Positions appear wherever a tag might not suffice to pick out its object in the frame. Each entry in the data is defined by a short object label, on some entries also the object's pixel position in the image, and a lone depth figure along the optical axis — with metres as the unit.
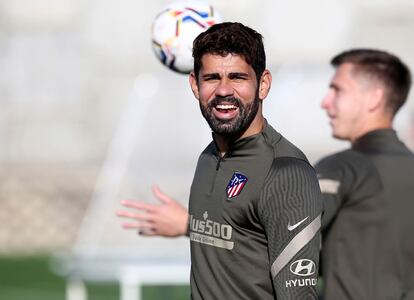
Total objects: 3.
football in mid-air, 10.05
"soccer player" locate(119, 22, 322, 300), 7.51
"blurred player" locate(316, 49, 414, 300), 9.73
